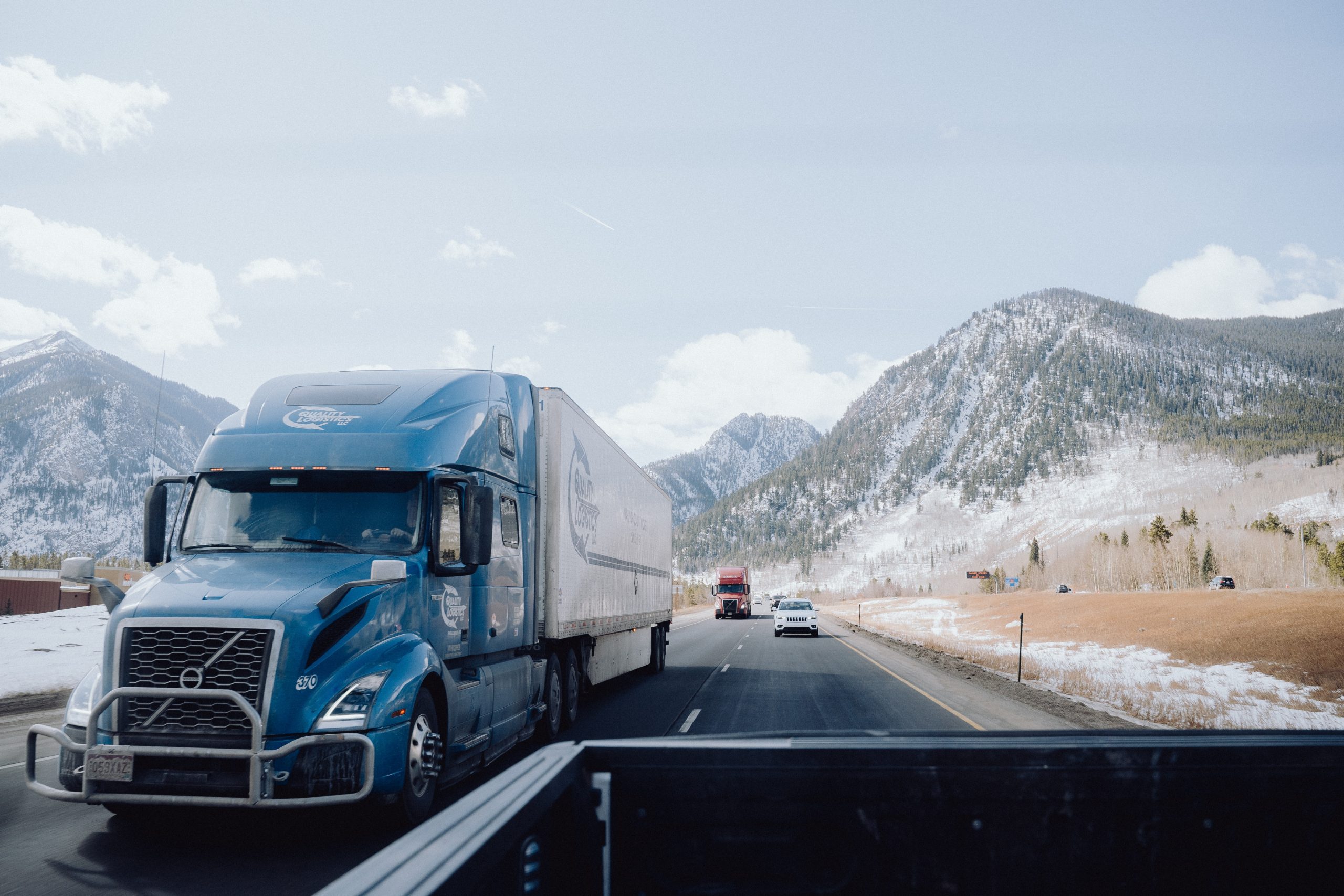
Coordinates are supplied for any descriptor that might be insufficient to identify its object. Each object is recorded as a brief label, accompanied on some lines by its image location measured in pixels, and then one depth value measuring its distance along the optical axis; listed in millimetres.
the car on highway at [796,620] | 37500
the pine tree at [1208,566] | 102938
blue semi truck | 6164
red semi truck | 63969
